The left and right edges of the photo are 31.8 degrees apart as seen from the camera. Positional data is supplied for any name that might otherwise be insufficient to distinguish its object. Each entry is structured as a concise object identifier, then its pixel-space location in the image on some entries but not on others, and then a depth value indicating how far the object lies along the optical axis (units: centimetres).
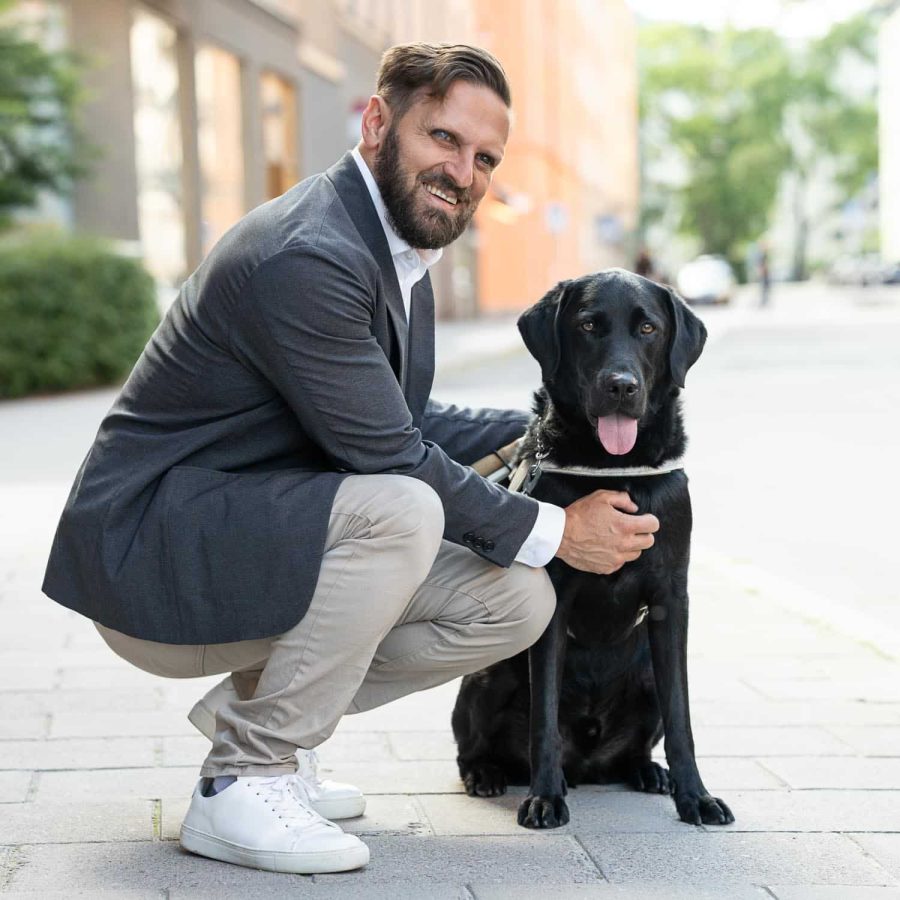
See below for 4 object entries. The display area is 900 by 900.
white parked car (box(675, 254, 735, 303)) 5314
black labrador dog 374
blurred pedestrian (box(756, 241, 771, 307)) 5063
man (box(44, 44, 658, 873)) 339
